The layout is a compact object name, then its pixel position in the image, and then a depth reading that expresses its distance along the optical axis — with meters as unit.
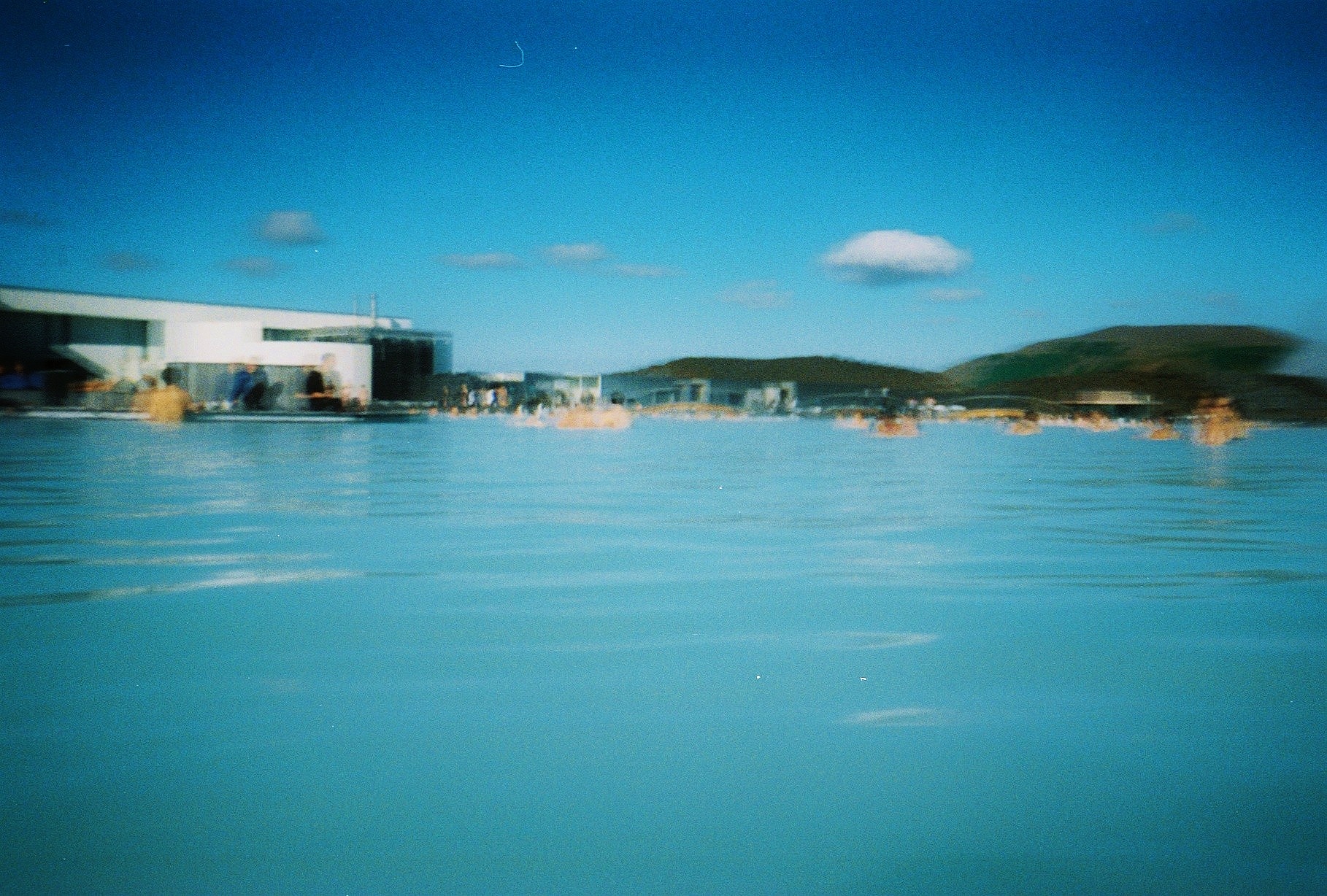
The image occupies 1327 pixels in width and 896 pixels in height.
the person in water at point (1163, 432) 25.88
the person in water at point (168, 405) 25.06
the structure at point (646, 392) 70.06
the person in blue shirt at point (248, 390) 29.95
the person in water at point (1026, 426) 31.82
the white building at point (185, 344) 46.88
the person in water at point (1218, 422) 23.05
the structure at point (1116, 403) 51.09
